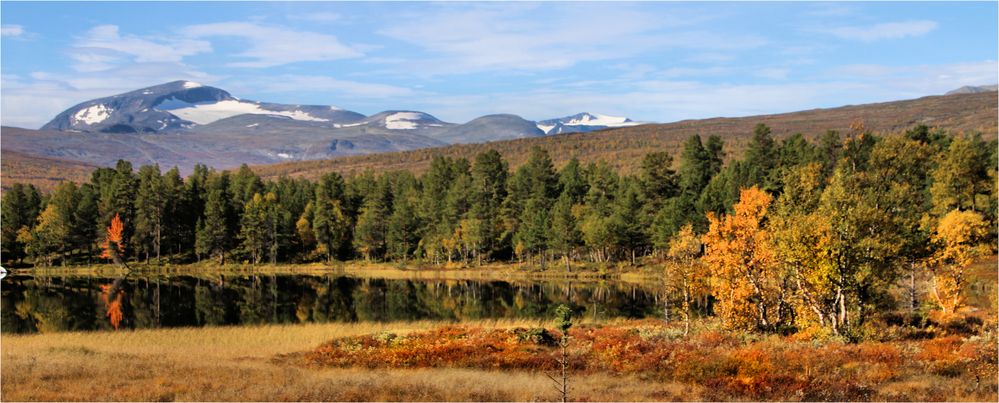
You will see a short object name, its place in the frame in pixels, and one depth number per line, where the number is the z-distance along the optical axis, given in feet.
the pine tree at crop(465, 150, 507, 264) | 437.17
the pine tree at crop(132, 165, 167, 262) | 441.27
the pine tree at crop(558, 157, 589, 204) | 495.41
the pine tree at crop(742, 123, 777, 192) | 394.52
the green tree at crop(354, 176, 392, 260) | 465.88
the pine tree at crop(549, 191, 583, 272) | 389.39
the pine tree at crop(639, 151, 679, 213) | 426.92
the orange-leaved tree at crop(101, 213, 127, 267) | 433.89
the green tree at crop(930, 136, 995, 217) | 317.83
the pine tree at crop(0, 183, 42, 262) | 430.61
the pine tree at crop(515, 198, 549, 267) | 402.93
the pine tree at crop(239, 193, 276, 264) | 454.81
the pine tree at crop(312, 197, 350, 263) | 471.21
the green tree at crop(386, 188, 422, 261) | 457.27
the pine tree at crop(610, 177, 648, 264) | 380.99
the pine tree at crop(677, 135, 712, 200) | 436.76
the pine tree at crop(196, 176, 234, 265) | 446.19
